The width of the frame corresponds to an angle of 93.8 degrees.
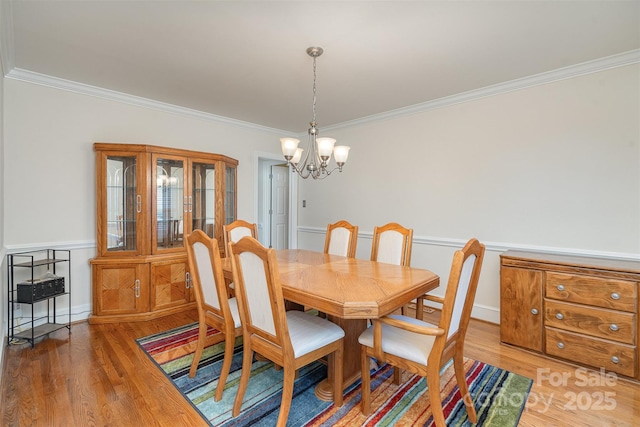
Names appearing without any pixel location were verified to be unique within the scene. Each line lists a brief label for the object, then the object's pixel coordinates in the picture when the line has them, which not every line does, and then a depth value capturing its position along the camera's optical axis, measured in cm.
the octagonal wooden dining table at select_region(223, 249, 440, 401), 154
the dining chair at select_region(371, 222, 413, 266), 271
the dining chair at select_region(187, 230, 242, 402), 186
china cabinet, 304
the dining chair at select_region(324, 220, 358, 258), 301
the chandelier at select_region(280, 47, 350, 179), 224
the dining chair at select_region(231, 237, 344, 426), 152
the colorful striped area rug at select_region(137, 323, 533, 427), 173
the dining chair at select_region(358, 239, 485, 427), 147
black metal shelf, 259
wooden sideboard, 211
